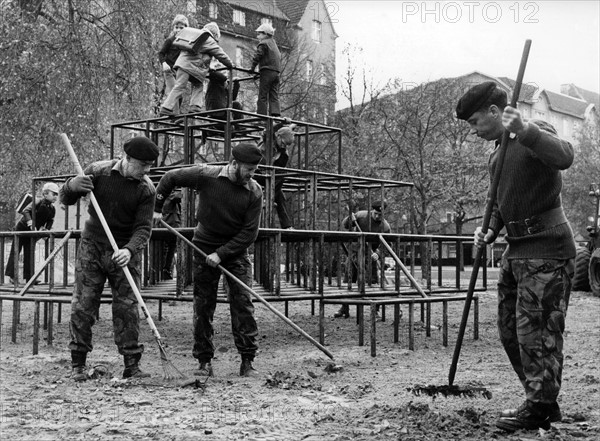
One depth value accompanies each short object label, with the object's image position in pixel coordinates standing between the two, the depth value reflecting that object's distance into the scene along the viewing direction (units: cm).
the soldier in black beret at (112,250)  750
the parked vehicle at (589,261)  2058
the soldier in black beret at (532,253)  521
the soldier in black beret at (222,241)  784
